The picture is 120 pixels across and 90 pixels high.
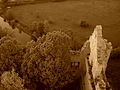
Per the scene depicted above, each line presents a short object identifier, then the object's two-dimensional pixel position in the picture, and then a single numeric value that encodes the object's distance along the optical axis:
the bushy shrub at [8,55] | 17.42
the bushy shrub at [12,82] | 15.31
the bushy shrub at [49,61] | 16.62
